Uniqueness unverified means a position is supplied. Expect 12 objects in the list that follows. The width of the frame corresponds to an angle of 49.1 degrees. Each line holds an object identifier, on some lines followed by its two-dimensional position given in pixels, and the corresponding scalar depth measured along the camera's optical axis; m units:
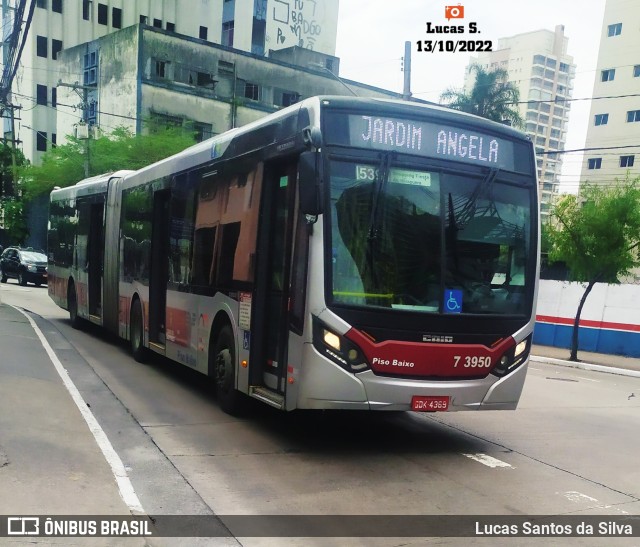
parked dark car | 33.50
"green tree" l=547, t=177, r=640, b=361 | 19.05
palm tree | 41.56
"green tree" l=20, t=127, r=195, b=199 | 36.38
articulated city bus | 6.55
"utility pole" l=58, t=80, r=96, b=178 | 32.19
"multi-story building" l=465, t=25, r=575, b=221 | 144.25
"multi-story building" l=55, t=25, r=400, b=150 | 41.28
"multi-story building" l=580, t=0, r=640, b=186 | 64.88
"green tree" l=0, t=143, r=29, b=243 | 42.66
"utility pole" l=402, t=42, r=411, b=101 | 21.98
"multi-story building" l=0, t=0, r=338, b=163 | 59.91
